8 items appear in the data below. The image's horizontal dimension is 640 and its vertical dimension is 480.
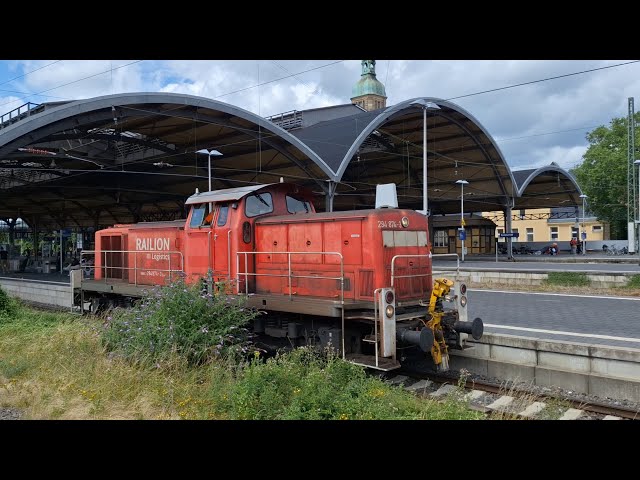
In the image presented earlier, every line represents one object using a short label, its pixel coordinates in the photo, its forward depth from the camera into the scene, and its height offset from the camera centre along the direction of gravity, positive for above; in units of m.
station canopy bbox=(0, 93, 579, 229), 21.66 +5.47
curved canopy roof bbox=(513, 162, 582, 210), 43.03 +5.23
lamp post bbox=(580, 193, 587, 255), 47.30 -0.20
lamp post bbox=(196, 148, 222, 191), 24.02 +4.86
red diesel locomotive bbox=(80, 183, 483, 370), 7.91 -0.46
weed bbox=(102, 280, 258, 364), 7.11 -1.22
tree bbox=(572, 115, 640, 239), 55.19 +7.73
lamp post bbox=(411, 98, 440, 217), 22.77 +6.49
